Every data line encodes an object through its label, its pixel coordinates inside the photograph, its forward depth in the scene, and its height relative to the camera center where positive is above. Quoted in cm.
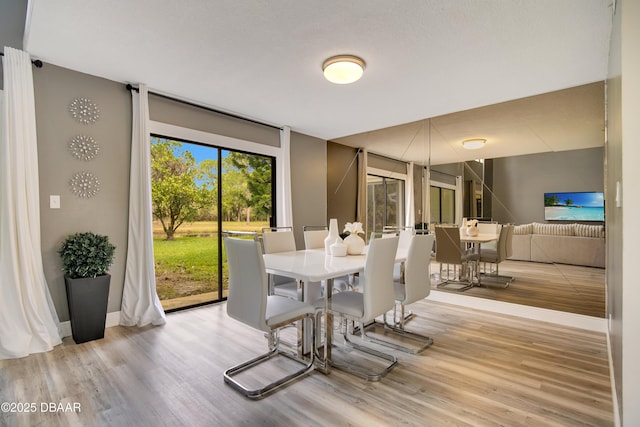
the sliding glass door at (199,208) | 414 +7
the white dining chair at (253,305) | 189 -63
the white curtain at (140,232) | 315 -19
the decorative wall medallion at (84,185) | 291 +29
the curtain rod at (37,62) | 264 +132
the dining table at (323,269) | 206 -42
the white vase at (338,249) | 282 -35
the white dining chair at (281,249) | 274 -40
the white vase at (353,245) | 295 -32
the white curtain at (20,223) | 246 -7
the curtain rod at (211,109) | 335 +131
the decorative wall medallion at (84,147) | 290 +64
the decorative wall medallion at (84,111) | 289 +100
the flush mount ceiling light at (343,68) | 254 +120
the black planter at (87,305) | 265 -80
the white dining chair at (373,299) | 212 -65
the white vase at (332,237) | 295 -25
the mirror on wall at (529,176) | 297 +37
